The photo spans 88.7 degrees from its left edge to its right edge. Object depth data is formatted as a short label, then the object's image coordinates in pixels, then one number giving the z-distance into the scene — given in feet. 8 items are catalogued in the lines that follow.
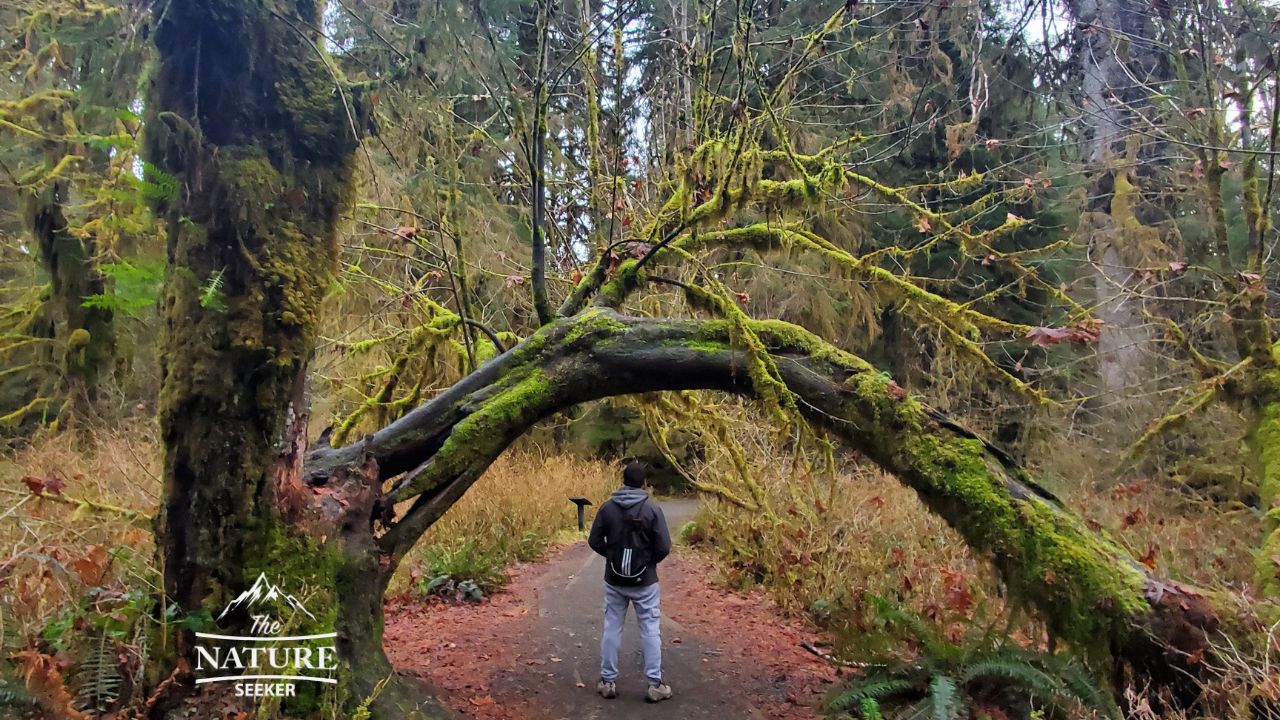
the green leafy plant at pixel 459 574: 24.88
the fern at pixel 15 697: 8.57
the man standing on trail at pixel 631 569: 16.11
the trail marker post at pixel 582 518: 40.40
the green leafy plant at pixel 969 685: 12.00
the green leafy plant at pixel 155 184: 10.48
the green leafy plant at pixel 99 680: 9.65
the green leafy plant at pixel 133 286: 11.36
